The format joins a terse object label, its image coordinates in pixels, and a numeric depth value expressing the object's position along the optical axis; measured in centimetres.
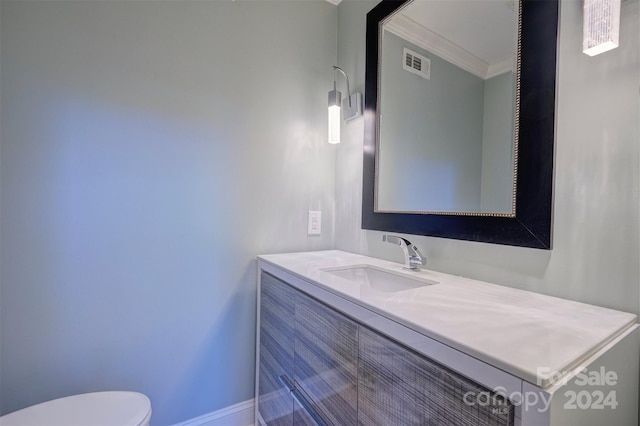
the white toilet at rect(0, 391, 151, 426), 90
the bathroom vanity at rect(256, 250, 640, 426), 46
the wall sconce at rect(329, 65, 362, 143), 147
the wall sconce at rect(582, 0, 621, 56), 71
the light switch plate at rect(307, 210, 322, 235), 165
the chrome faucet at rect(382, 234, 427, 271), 112
